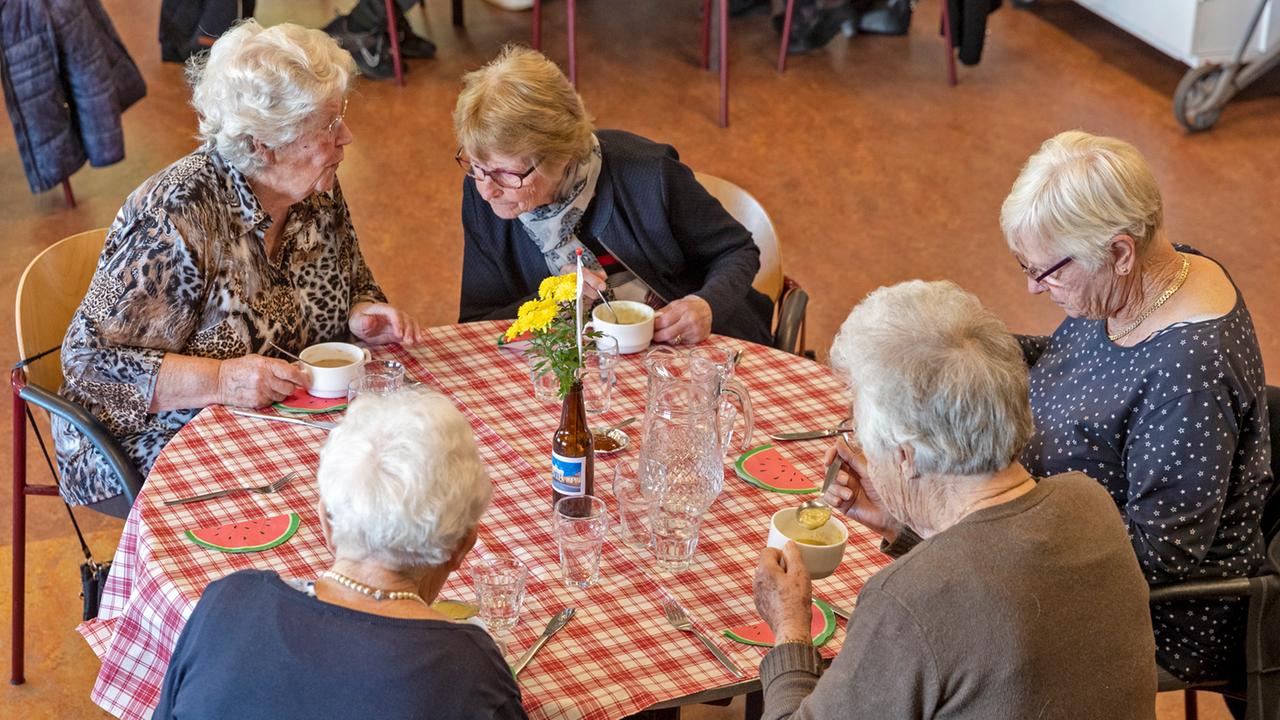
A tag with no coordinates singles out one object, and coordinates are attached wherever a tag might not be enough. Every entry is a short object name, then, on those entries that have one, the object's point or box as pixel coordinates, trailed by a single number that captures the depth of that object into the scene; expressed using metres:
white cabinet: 6.23
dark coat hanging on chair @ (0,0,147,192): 5.11
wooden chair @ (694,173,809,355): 3.59
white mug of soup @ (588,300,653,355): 3.00
